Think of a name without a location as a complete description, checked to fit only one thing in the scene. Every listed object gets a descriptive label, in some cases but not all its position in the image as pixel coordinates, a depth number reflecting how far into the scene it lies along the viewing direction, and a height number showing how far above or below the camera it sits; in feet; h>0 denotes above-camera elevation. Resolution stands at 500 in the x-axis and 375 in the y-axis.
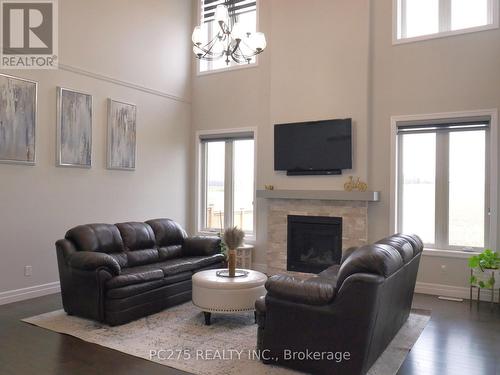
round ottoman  12.73 -3.70
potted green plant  15.70 -3.47
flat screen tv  19.43 +1.96
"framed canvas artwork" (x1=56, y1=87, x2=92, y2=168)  17.49 +2.56
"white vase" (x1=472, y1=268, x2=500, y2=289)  15.70 -3.70
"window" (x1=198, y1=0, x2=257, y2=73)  23.39 +10.46
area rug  10.19 -4.81
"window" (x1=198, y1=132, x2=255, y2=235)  23.72 +0.12
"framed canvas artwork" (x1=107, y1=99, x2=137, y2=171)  19.83 +2.56
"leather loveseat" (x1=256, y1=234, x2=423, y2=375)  8.89 -3.20
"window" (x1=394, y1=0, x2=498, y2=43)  17.31 +7.91
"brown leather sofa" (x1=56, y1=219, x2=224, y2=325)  12.95 -3.26
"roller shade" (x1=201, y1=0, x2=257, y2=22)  23.34 +10.97
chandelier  13.88 +5.45
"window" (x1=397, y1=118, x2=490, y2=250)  17.56 +0.14
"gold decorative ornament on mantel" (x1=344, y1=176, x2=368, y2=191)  18.94 -0.02
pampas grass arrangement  14.06 -2.02
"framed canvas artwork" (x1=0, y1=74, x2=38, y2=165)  15.49 +2.63
